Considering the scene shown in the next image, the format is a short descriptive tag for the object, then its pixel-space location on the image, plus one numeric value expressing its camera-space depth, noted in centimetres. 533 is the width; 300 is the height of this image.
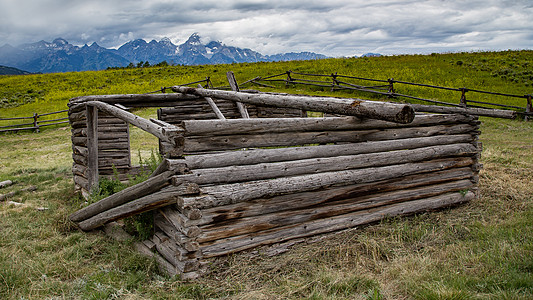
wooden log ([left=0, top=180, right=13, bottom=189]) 942
